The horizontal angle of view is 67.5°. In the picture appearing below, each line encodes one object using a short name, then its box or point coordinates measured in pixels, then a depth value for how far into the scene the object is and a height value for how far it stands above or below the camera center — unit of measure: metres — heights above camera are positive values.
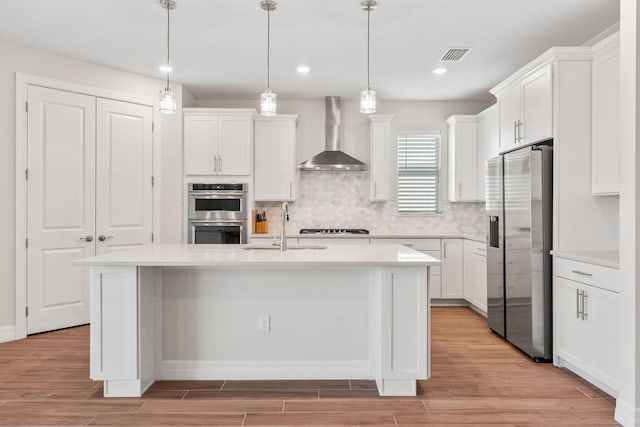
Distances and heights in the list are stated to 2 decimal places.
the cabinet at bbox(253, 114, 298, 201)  5.89 +0.72
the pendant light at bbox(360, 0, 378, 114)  3.12 +0.74
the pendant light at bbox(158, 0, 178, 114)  3.21 +0.75
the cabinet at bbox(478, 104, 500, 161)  4.75 +0.84
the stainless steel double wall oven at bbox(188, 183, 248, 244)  5.65 -0.04
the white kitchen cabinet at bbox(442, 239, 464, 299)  5.71 -0.66
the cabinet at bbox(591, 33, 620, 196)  3.23 +0.67
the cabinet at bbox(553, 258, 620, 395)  2.90 -0.70
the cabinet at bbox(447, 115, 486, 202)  5.93 +0.69
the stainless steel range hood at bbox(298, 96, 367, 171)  5.84 +0.73
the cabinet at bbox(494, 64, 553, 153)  3.62 +0.88
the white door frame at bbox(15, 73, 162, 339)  4.36 +0.13
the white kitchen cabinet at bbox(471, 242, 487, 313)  5.12 -0.68
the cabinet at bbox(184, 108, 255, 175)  5.67 +0.87
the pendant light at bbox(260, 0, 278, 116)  3.30 +0.78
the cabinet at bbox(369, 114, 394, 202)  6.09 +0.71
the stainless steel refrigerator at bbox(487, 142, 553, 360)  3.59 -0.27
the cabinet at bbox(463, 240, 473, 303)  5.55 -0.67
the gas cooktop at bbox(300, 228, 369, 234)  6.01 -0.22
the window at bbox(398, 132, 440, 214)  6.36 +0.56
